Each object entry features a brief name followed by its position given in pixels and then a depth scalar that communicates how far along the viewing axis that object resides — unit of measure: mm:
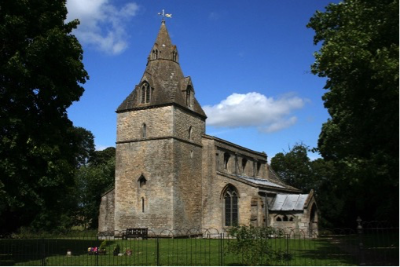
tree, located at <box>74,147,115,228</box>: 53344
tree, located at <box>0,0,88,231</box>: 19391
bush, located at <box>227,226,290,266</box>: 14953
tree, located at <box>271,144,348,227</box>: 63875
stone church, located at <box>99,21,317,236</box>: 34906
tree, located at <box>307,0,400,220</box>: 15633
